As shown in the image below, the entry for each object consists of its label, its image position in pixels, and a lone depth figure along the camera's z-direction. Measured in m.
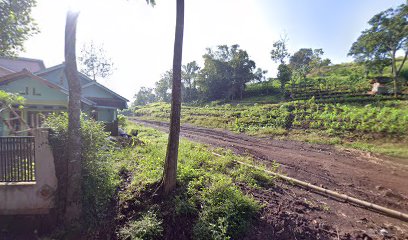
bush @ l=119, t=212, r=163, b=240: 4.18
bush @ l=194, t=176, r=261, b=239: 4.11
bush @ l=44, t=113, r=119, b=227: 5.00
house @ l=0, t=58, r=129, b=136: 10.79
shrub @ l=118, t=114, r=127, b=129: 20.22
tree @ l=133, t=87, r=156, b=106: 71.02
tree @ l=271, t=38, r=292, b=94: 30.56
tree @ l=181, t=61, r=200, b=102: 47.62
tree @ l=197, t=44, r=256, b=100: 36.41
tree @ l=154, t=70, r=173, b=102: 62.69
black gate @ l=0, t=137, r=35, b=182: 4.98
